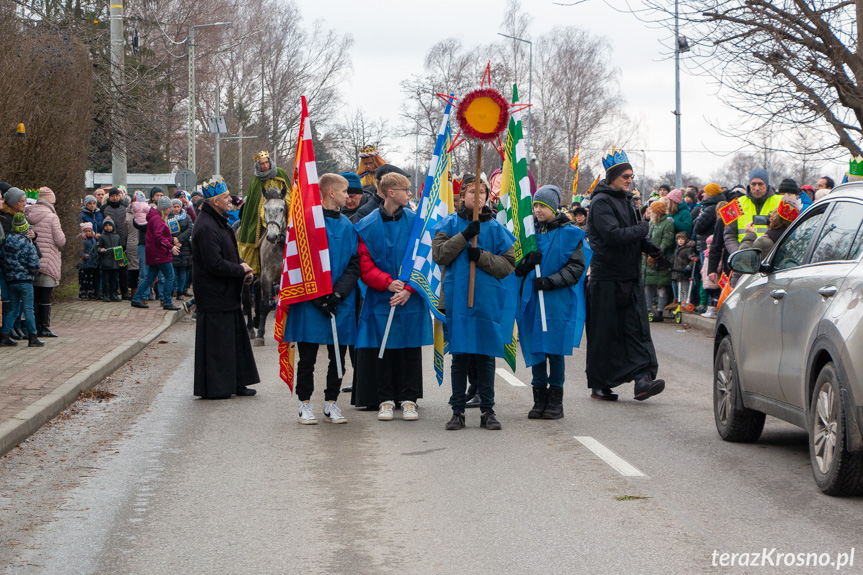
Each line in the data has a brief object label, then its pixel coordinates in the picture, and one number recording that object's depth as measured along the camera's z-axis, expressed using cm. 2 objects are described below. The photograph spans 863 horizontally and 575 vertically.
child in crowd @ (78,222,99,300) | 2063
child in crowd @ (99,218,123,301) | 2081
